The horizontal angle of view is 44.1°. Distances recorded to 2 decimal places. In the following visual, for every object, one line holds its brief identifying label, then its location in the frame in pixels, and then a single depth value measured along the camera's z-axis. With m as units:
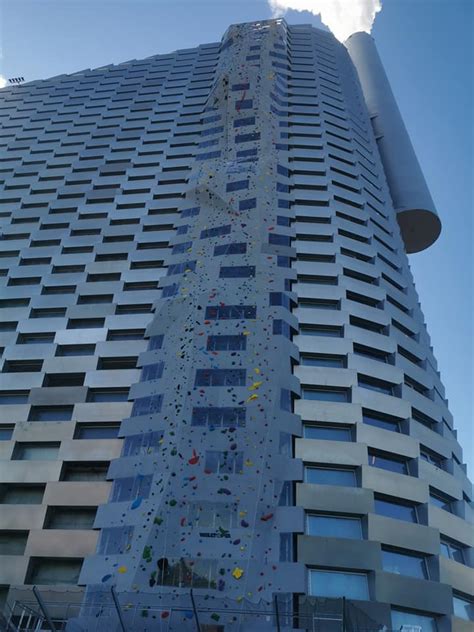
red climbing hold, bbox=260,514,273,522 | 24.22
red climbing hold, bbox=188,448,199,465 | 25.80
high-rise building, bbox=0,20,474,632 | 23.77
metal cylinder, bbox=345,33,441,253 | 56.69
